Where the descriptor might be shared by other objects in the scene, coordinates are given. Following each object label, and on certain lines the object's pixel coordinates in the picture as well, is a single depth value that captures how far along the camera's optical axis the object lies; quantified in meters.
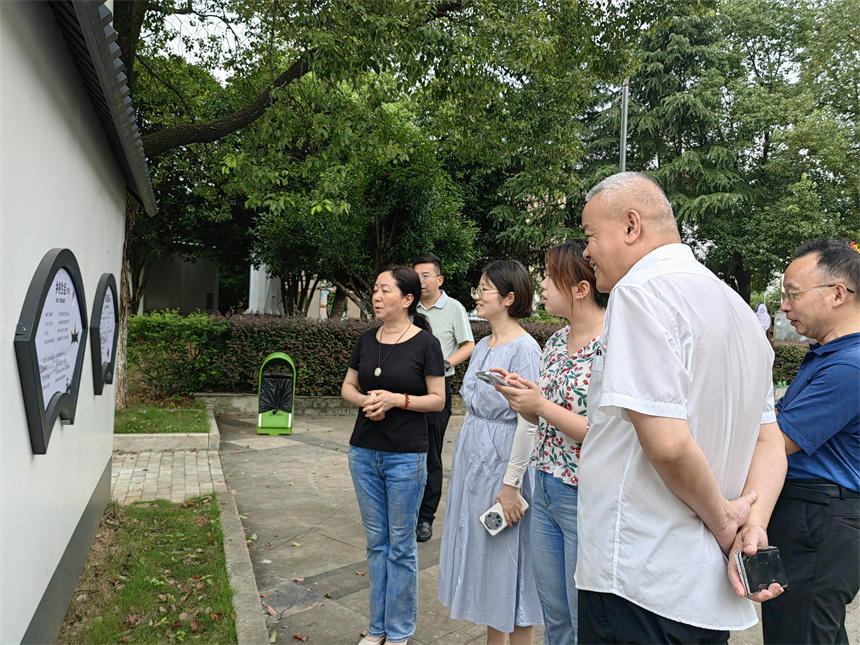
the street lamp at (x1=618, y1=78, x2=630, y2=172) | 14.95
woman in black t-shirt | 3.42
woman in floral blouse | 2.54
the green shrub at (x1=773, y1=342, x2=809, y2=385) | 17.09
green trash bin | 9.70
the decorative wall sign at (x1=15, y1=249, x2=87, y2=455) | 2.38
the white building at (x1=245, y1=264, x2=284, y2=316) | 23.05
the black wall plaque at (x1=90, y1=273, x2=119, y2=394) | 4.21
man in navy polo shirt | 2.46
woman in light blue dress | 3.17
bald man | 1.61
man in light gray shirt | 5.45
